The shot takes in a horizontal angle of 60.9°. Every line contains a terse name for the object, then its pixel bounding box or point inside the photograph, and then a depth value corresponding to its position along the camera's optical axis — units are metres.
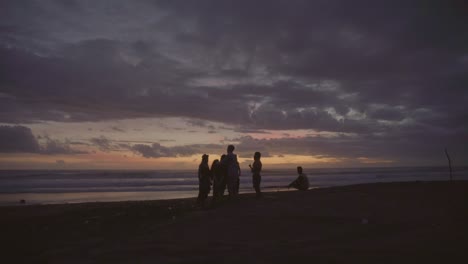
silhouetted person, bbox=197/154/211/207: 16.39
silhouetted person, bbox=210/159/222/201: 16.77
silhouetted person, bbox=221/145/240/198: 16.47
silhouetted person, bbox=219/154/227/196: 16.56
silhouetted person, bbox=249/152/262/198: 17.28
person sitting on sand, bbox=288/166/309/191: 20.48
